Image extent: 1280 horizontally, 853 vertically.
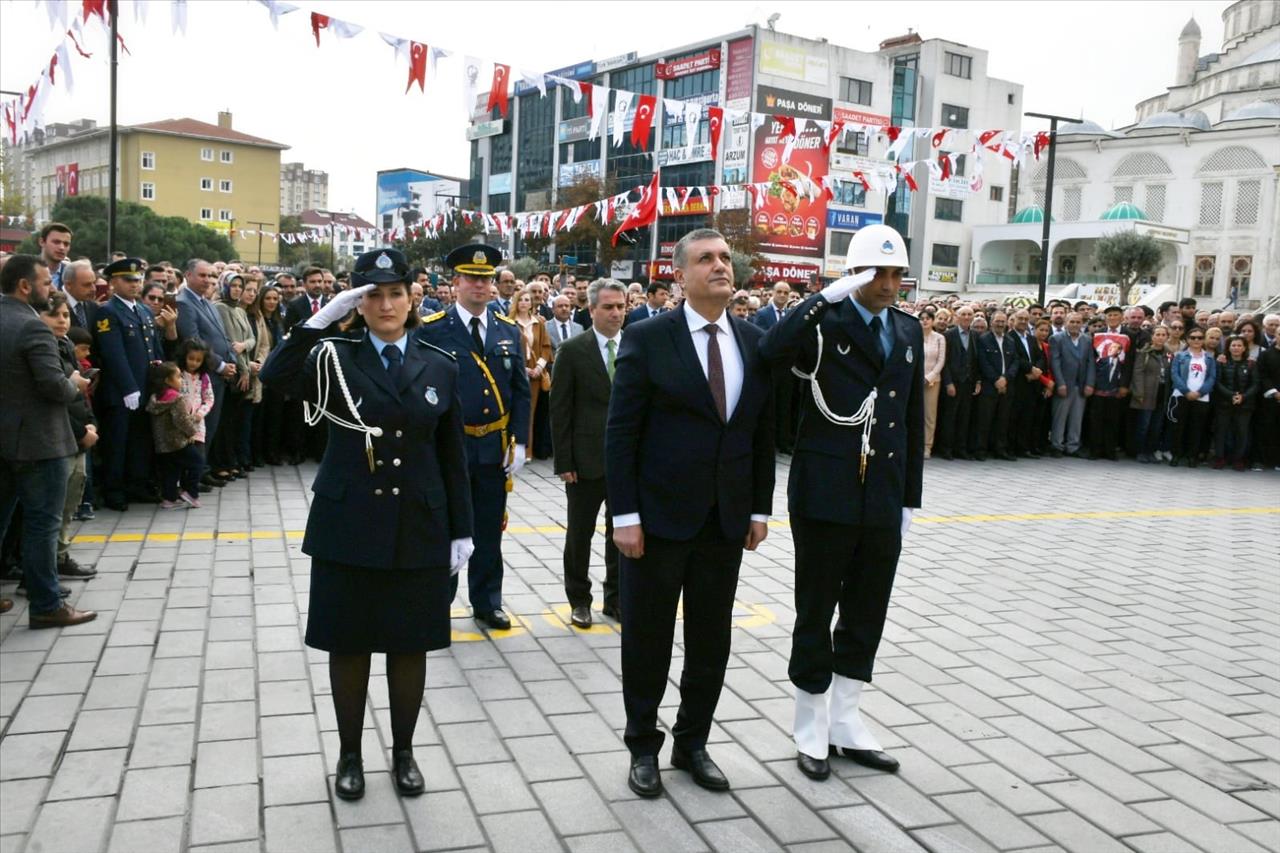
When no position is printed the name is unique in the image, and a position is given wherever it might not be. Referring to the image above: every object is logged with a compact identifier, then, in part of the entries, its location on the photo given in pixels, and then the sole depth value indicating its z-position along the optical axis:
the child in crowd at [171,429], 8.72
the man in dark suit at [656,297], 12.53
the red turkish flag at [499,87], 13.62
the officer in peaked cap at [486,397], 5.63
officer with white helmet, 4.08
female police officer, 3.69
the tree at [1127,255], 56.62
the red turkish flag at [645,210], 25.83
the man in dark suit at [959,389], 13.94
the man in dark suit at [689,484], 3.88
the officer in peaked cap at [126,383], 8.50
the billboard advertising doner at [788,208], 58.33
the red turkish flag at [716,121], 17.22
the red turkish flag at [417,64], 12.96
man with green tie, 6.00
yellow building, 93.21
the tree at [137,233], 63.03
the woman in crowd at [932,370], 13.67
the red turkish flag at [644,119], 15.84
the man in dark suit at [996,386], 14.20
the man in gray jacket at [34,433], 5.50
